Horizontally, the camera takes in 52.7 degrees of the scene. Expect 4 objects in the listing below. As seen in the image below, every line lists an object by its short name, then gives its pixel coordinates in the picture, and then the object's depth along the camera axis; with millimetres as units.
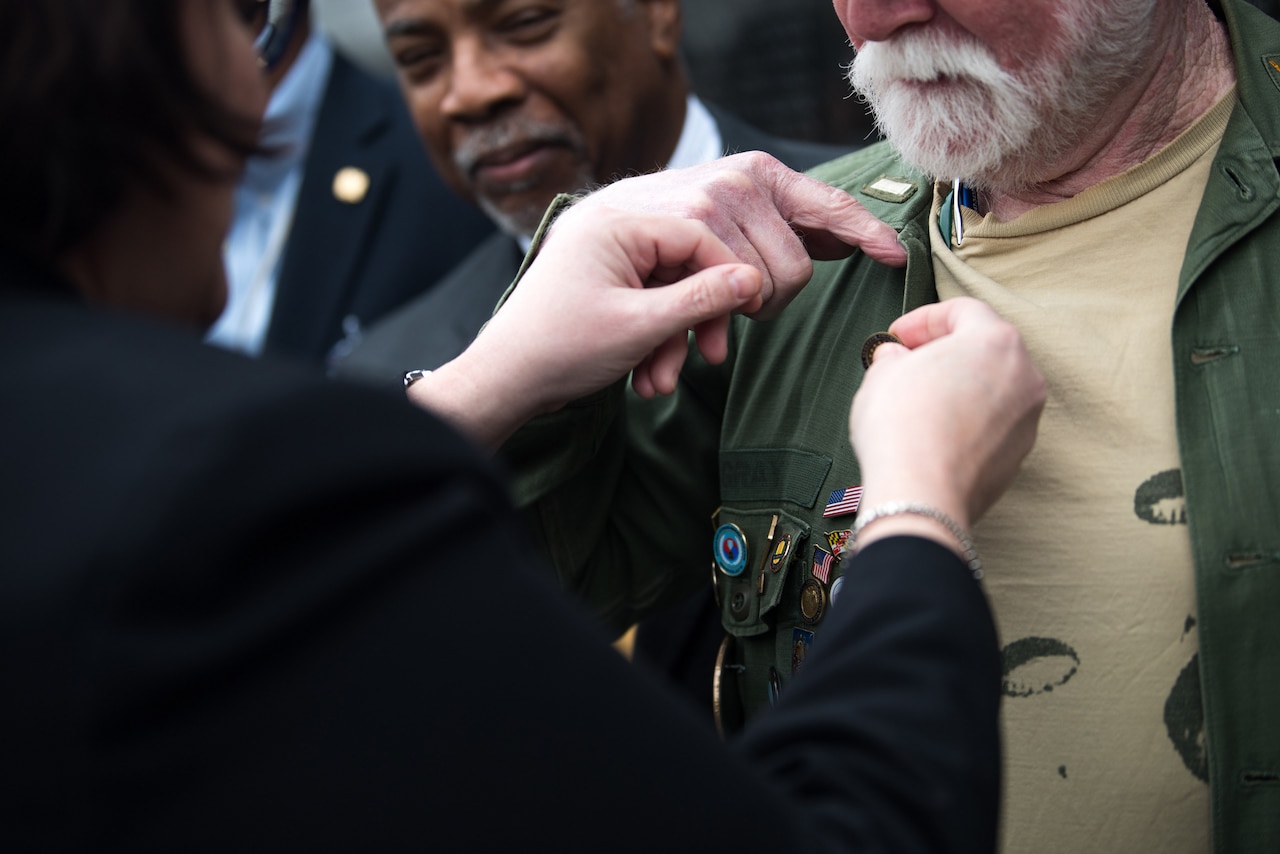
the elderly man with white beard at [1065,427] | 1373
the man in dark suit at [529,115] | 3152
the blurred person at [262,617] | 724
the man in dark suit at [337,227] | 3955
